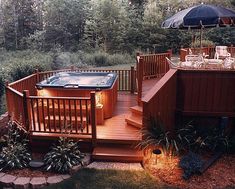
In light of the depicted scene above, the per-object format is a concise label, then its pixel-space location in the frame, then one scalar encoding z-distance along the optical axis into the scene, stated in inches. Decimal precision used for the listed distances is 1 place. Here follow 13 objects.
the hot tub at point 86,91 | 270.8
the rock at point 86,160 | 213.0
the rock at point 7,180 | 191.2
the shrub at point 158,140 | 212.6
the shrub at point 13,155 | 208.1
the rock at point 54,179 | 192.1
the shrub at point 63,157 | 203.6
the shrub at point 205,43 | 620.6
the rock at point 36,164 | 209.9
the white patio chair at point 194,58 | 291.1
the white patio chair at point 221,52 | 368.8
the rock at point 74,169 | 203.2
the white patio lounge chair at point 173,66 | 242.5
